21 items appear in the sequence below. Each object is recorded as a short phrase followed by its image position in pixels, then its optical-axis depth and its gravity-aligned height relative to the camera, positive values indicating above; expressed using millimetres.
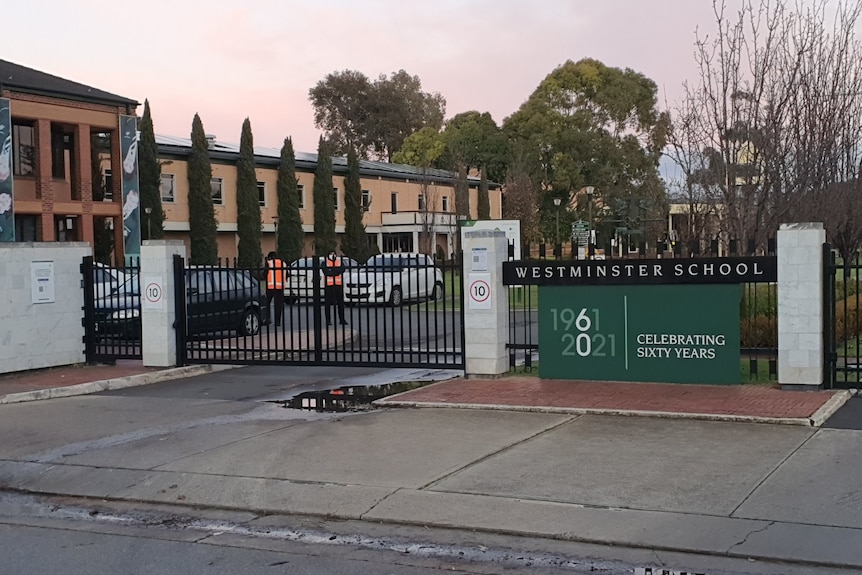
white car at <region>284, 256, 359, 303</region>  15752 -328
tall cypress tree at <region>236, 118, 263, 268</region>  50031 +3546
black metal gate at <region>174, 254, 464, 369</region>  14289 -1072
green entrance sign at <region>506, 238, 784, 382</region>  12133 -961
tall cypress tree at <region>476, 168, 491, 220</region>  61969 +4423
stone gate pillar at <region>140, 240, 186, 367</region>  15359 -518
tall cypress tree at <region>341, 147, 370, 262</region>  55938 +3082
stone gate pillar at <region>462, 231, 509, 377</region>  13062 -494
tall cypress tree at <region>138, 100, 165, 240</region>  44625 +4446
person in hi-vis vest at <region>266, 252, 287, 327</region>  17928 -313
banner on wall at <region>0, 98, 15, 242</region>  35000 +3762
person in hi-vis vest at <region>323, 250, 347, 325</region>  15363 -367
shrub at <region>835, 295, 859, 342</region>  16219 -1036
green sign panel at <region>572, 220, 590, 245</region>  31172 +1272
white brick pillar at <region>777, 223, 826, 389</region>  11164 -506
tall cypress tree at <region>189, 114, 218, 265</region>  47531 +3457
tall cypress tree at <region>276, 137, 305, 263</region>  52156 +3326
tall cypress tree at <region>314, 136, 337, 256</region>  54312 +3713
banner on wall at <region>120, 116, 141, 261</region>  40853 +4096
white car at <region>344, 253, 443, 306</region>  24688 -456
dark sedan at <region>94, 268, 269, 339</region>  16531 -688
